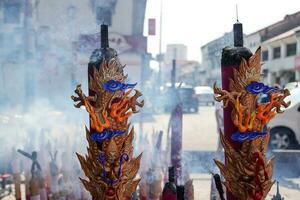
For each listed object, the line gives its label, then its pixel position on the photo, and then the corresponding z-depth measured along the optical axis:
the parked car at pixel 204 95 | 21.26
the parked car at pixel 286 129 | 9.10
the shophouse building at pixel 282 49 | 26.05
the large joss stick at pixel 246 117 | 2.38
